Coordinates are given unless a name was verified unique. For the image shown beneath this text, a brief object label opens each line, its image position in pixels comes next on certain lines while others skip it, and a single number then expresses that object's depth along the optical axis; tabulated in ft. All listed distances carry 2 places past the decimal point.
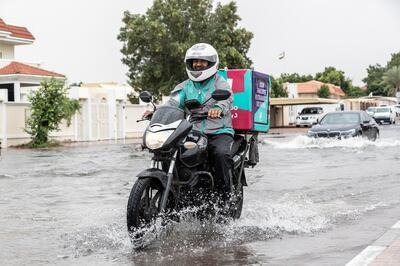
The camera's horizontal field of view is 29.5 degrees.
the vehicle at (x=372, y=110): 206.55
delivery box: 27.68
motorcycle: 22.06
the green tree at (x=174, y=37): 185.78
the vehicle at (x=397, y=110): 281.48
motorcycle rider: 25.00
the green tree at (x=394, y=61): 452.35
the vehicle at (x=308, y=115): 194.29
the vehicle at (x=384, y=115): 201.46
